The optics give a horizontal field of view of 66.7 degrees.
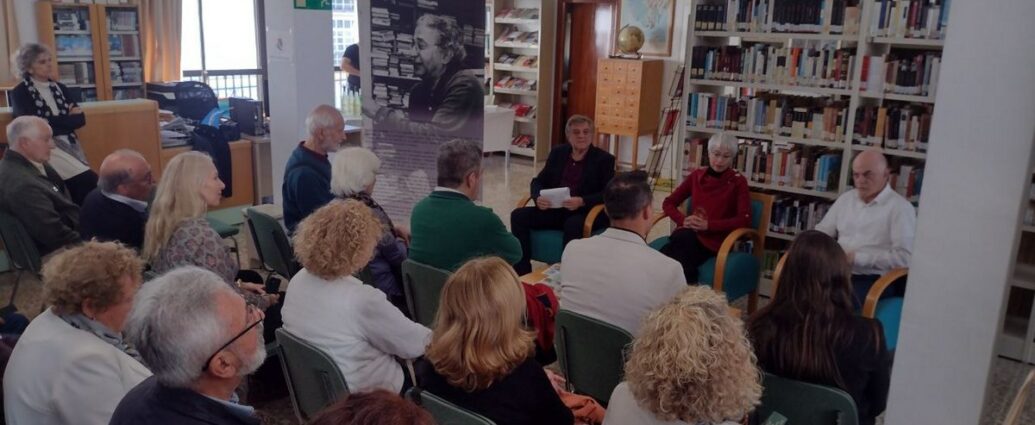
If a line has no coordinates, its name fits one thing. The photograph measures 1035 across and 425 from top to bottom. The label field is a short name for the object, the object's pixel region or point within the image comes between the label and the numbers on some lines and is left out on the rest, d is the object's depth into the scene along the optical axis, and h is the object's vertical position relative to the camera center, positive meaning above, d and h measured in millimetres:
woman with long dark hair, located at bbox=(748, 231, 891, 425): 2480 -843
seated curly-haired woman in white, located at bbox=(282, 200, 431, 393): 2697 -876
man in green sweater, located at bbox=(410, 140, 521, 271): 3602 -781
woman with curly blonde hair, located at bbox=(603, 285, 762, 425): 1937 -754
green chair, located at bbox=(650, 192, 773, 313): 4594 -1193
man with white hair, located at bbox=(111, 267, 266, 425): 1749 -682
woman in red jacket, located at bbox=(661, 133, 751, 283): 4832 -932
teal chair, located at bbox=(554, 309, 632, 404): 2840 -1086
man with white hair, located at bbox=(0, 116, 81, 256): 4398 -857
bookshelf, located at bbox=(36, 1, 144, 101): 9258 -75
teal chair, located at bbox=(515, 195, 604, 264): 5336 -1267
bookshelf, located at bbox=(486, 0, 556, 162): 10430 -151
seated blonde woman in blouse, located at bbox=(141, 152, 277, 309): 3305 -760
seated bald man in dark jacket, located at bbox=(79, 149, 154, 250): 3832 -786
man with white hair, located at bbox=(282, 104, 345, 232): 4492 -685
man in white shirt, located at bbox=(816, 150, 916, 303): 4207 -846
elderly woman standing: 5492 -498
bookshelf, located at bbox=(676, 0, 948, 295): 4891 -168
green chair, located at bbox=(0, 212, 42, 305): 4297 -1106
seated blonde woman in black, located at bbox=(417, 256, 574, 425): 2229 -854
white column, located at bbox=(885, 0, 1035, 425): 1597 -294
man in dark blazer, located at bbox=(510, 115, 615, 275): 5359 -880
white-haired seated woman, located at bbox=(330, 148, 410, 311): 3912 -722
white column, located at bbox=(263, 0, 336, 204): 6078 -157
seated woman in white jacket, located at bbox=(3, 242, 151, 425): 2209 -871
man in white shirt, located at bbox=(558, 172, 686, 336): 2965 -814
